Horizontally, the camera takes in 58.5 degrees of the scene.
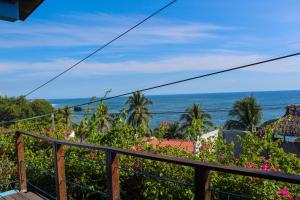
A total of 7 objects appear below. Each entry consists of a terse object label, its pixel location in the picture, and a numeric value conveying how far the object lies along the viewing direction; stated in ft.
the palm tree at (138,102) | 101.98
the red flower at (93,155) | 12.13
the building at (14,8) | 7.07
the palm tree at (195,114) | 91.71
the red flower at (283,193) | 8.02
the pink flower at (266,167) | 9.14
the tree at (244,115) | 83.67
